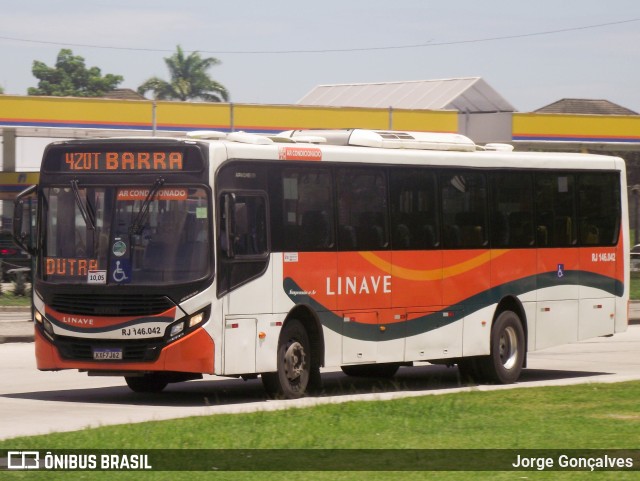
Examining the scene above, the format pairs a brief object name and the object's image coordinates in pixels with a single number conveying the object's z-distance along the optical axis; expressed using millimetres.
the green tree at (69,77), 122062
